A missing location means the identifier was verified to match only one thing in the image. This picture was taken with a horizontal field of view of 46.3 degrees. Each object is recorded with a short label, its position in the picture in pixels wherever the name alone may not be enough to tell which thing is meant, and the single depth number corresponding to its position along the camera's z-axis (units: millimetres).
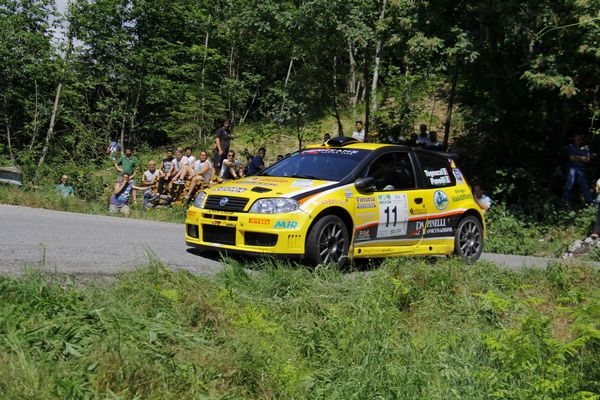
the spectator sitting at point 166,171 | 18375
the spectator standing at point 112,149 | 30498
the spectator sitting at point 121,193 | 16433
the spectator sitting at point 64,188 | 17641
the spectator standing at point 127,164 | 19375
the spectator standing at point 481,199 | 17234
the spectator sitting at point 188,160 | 18531
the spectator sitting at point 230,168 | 18844
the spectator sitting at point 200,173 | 17391
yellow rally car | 8562
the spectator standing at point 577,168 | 18281
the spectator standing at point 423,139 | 18156
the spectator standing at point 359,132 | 18547
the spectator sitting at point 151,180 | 17812
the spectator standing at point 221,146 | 20031
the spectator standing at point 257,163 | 18766
